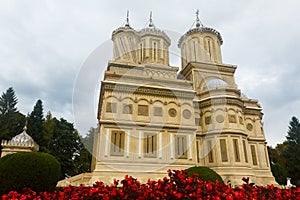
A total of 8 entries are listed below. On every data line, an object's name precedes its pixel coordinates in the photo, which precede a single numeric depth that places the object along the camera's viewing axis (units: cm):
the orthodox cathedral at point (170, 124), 1641
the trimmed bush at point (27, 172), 736
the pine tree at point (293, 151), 3024
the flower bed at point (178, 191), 383
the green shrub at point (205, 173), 858
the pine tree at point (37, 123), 3120
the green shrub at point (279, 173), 2917
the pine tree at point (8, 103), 3366
